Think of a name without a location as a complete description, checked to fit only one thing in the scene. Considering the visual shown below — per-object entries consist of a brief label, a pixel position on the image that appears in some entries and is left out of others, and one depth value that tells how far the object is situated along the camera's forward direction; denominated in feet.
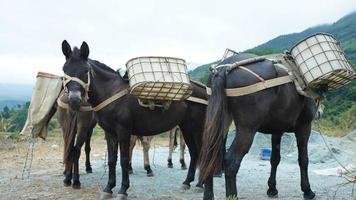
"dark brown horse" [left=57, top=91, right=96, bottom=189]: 24.31
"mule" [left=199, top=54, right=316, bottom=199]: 16.52
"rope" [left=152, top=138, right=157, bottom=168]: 35.47
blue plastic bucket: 39.25
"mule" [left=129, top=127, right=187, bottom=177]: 29.81
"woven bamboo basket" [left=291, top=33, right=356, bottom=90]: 17.41
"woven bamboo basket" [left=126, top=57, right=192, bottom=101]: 19.71
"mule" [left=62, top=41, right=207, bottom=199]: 20.11
